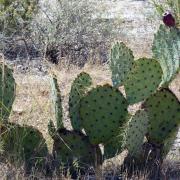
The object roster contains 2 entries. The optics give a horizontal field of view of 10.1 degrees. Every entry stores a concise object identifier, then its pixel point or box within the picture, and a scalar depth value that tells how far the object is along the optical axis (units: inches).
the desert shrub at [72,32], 480.7
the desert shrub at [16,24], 490.8
